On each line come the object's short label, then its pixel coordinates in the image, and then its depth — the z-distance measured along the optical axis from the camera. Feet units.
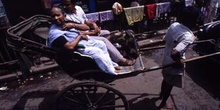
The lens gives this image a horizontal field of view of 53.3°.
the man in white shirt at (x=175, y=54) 11.70
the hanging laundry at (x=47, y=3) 20.98
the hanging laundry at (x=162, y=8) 23.33
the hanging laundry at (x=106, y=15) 22.02
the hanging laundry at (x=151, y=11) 22.80
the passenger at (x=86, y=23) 13.41
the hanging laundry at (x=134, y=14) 22.29
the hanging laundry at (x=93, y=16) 21.66
